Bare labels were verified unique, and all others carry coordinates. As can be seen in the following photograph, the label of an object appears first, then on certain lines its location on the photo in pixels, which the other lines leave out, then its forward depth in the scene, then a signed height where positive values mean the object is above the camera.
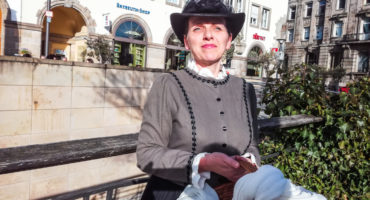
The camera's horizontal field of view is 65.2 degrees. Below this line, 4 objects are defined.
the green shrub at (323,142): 3.02 -0.61
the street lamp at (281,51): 19.94 +2.16
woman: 1.30 -0.20
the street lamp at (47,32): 14.08 +1.79
